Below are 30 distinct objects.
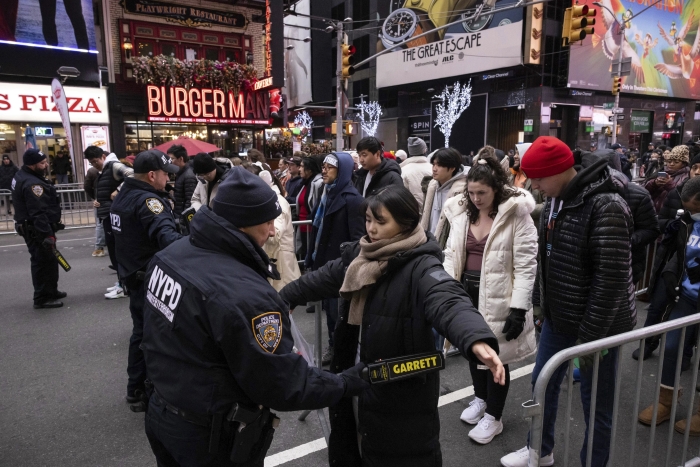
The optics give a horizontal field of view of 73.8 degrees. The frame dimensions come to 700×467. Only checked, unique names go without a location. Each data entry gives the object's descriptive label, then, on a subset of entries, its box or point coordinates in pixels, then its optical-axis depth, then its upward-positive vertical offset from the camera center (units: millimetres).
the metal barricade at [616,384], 1935 -1082
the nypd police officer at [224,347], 1737 -739
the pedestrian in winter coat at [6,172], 14000 -516
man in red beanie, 2564 -667
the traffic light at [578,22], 11836 +3163
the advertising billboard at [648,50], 32938 +7406
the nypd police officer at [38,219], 6254 -864
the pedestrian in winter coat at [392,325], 2121 -807
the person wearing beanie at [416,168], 6379 -257
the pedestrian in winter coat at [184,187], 7875 -573
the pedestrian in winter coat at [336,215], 4559 -618
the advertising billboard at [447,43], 33312 +8297
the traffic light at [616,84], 22234 +2979
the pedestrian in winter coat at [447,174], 4945 -263
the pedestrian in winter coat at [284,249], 4848 -1013
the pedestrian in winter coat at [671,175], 6430 -393
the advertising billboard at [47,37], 16562 +4270
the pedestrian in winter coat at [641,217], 4906 -729
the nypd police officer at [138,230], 3803 -623
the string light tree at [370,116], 47562 +3501
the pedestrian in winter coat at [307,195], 6402 -619
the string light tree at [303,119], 51522 +3576
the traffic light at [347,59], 16047 +3125
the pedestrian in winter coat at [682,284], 3570 -1084
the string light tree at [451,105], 38484 +3677
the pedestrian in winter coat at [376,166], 5297 -179
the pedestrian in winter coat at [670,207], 5258 -675
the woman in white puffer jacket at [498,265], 3320 -848
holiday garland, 18938 +3350
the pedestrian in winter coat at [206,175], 5625 -281
